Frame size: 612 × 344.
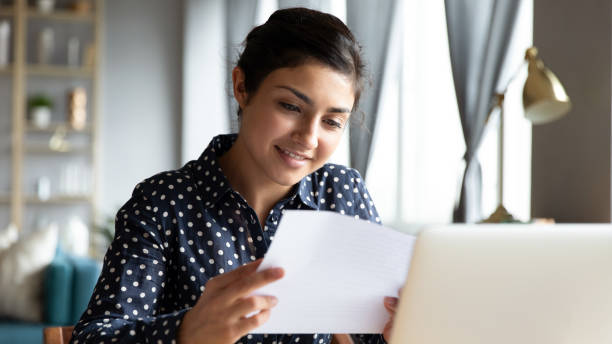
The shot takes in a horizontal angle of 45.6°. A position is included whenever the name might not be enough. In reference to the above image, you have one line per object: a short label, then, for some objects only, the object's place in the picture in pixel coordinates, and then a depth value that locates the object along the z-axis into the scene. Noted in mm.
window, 3832
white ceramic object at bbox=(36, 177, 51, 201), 6039
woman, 1118
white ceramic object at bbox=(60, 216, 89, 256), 5548
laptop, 691
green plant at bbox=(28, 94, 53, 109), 5980
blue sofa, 3424
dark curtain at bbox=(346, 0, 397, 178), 3643
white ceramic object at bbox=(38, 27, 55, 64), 6023
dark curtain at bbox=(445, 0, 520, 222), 2898
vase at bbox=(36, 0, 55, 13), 5969
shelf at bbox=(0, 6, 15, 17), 5895
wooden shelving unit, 5910
